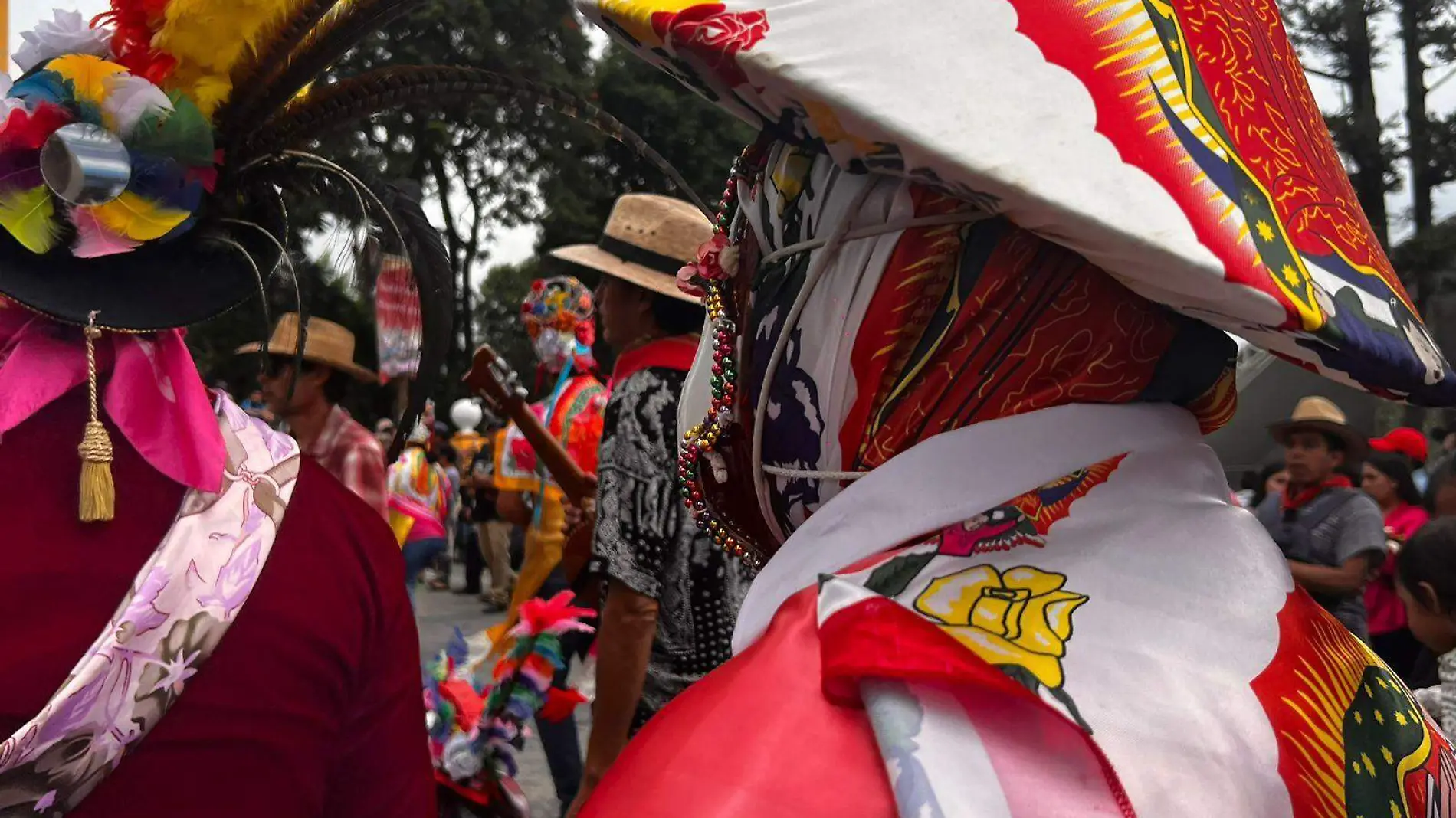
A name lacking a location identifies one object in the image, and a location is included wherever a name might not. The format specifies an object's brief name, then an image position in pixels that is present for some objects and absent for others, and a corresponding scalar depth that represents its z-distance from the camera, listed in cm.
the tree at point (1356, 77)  1398
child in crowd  344
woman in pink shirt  494
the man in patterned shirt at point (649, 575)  287
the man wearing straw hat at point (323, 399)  445
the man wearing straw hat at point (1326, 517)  457
